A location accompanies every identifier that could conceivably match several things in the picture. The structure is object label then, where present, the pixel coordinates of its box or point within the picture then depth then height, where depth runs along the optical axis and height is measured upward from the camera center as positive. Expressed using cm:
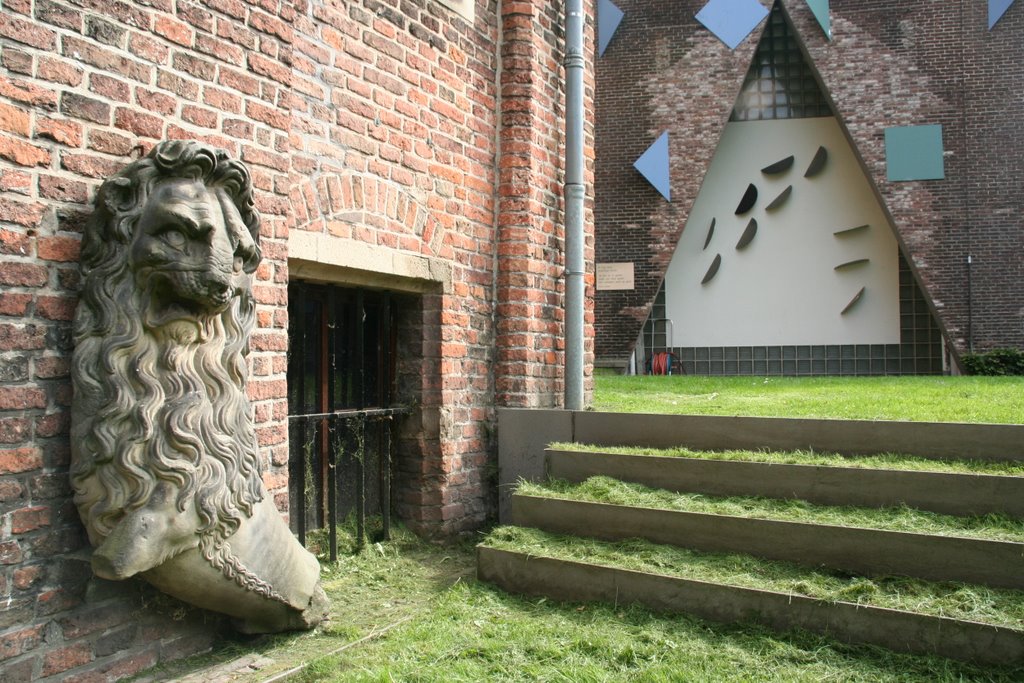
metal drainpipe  583 +109
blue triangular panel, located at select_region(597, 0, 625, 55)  1794 +729
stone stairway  330 -84
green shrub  1561 -12
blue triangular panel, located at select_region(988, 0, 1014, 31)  1634 +671
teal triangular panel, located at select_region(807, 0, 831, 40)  1678 +692
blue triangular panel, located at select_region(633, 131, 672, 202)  1747 +407
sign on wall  1759 +178
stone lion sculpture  277 -5
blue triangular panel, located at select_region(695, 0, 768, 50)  1716 +701
